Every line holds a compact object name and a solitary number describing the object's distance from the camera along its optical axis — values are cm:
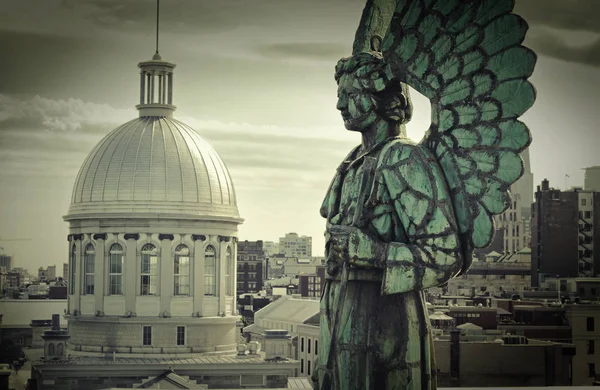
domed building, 6381
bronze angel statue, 885
